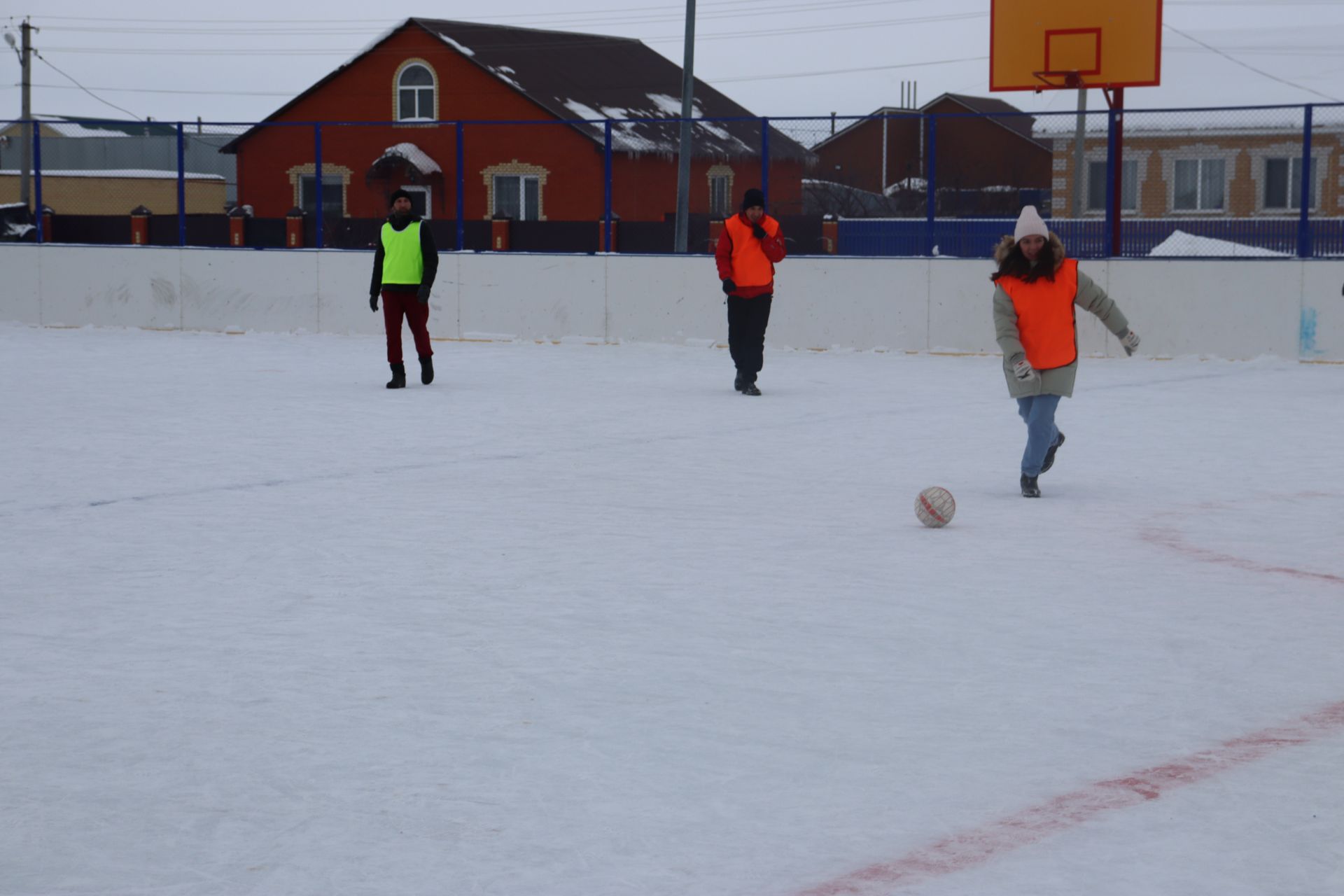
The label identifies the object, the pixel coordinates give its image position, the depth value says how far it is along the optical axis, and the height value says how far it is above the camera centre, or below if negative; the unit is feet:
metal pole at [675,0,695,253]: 88.48 +6.57
